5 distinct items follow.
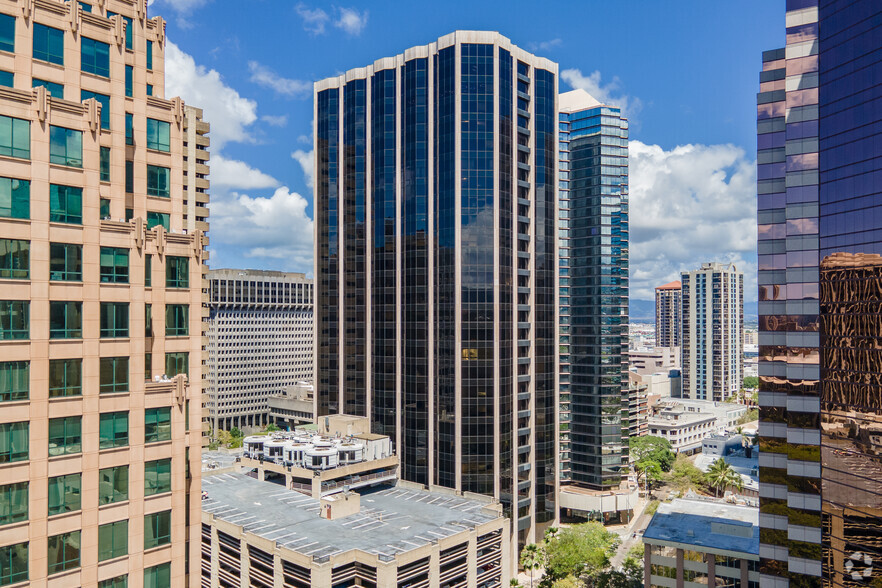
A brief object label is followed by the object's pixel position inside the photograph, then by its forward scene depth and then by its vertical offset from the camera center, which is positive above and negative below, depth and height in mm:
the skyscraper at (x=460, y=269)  119250 +6839
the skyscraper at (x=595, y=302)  148625 -302
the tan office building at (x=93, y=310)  34219 -551
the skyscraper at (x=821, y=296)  59719 +459
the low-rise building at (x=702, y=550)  76750 -33166
